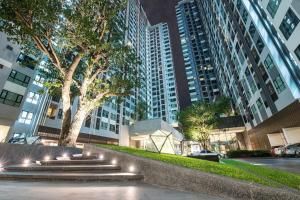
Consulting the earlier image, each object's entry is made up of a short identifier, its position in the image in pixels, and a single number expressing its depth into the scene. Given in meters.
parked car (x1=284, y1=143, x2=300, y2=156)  21.55
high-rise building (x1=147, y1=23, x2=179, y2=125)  101.19
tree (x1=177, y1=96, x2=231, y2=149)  38.12
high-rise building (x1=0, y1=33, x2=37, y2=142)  24.23
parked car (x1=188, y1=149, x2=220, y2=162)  14.35
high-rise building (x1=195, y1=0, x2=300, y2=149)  19.45
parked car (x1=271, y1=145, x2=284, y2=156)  23.83
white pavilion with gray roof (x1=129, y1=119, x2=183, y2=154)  17.34
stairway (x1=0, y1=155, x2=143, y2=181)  5.38
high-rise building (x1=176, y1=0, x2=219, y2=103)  88.88
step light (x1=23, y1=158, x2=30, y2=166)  8.16
